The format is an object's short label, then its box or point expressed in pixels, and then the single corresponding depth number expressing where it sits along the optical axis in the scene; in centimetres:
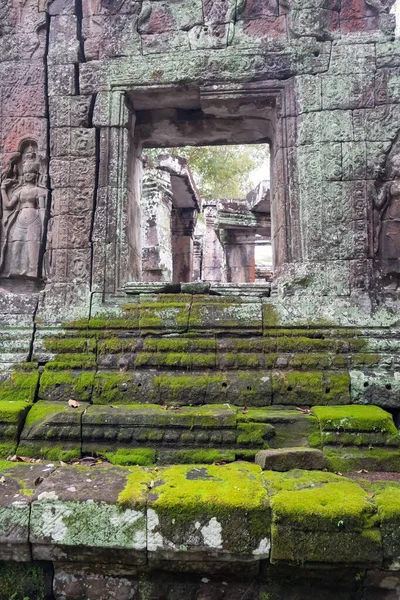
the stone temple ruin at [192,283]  384
